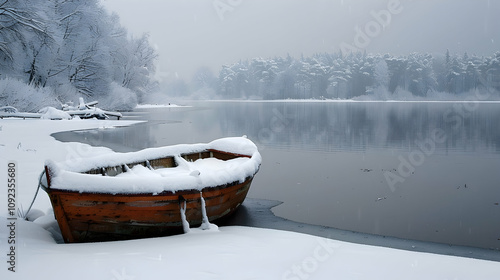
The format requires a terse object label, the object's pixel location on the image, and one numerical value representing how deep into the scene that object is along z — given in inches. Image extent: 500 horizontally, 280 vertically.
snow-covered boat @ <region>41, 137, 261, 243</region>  228.2
